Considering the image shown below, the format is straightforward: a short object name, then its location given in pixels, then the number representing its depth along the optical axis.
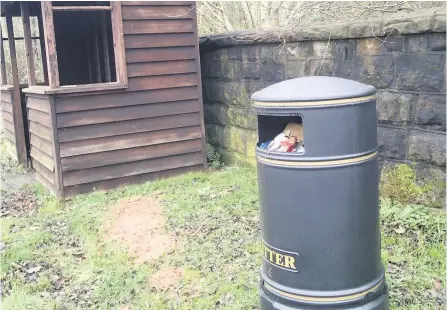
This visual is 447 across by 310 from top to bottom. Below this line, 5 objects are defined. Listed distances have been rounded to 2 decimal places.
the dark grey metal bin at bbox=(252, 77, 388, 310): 2.33
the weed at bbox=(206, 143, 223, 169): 7.34
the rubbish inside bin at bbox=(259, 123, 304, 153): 2.54
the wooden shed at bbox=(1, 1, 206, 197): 6.11
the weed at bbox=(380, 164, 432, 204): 4.25
